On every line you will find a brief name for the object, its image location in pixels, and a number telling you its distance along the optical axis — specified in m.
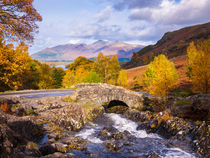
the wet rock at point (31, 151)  6.88
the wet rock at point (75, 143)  10.21
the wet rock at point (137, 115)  19.10
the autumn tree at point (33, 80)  48.03
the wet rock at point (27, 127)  9.98
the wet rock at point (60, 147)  9.27
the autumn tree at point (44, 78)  46.56
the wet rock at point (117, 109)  24.78
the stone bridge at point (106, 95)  20.75
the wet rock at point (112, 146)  11.05
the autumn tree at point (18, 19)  10.20
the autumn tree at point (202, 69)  25.83
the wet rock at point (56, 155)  7.41
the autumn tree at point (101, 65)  53.46
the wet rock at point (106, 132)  13.42
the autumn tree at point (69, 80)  49.25
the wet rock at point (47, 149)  8.71
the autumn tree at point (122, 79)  54.53
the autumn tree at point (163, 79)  27.48
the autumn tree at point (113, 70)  54.78
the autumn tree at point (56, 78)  57.97
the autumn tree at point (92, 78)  38.53
